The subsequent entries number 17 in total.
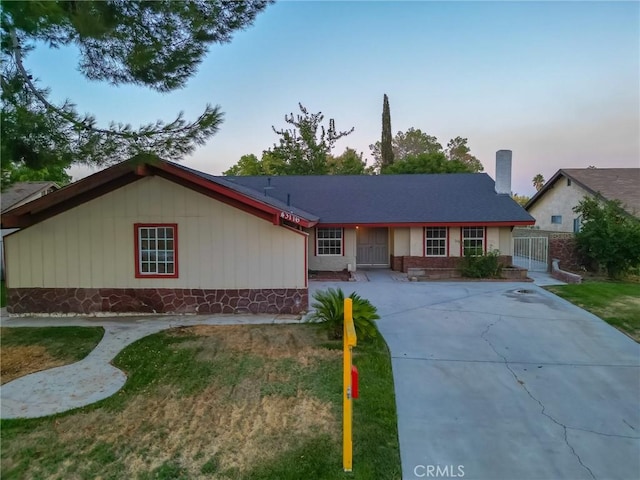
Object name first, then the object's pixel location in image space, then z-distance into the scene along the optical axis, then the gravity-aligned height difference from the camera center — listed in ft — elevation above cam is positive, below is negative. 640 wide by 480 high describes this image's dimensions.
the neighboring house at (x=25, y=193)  50.55 +6.70
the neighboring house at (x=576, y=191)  62.03 +7.84
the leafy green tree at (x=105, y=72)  16.55 +8.60
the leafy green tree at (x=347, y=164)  114.23 +22.98
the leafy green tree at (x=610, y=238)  44.73 -0.34
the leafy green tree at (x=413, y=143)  207.27 +53.14
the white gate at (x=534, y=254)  52.85 -2.75
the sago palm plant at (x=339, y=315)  22.49 -4.95
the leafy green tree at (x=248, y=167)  130.56 +26.54
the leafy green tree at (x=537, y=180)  192.75 +28.73
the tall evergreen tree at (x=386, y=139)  118.42 +31.32
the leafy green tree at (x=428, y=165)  95.09 +18.37
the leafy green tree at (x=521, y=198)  158.10 +16.53
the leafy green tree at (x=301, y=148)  116.16 +27.86
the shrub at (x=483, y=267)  46.85 -3.87
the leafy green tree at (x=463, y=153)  183.32 +41.24
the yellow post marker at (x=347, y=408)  10.75 -4.96
